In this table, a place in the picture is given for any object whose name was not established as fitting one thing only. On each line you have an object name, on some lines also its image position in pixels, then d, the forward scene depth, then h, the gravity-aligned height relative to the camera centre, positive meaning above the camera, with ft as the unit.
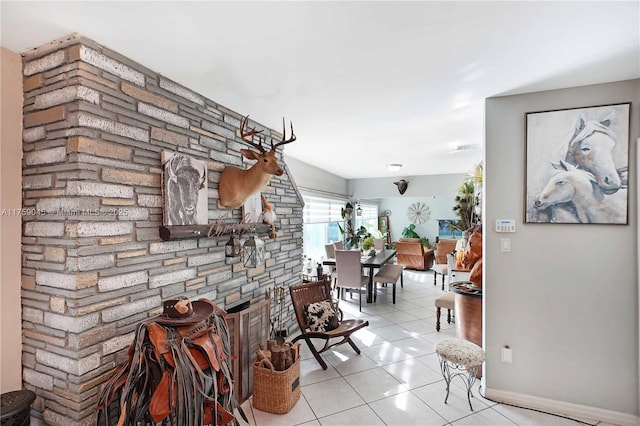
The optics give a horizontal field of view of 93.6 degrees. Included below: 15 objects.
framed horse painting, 6.98 +1.09
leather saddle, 4.39 -2.56
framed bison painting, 6.39 +0.51
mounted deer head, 7.73 +0.79
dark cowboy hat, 4.94 -1.77
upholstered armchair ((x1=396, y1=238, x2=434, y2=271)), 25.11 -3.71
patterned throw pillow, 9.97 -3.57
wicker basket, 7.27 -4.36
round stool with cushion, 7.31 -3.60
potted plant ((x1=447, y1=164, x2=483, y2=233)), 12.45 +0.25
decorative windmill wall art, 33.90 -0.23
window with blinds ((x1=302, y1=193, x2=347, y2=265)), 19.24 -0.90
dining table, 16.28 -2.86
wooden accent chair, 9.73 -3.58
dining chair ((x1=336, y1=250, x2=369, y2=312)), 15.46 -3.03
